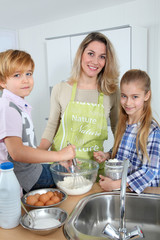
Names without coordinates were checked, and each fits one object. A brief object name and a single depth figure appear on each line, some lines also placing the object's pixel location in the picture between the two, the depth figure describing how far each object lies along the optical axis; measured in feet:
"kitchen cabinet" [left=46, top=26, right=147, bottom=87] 7.31
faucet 2.61
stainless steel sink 3.12
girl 3.65
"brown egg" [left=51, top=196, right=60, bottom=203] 2.87
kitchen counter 2.41
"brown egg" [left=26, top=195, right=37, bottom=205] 2.85
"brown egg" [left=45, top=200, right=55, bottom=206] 2.82
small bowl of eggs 2.82
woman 4.82
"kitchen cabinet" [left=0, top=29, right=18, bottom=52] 11.60
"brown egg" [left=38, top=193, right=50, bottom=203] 2.89
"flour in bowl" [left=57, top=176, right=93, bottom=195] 3.28
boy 3.01
